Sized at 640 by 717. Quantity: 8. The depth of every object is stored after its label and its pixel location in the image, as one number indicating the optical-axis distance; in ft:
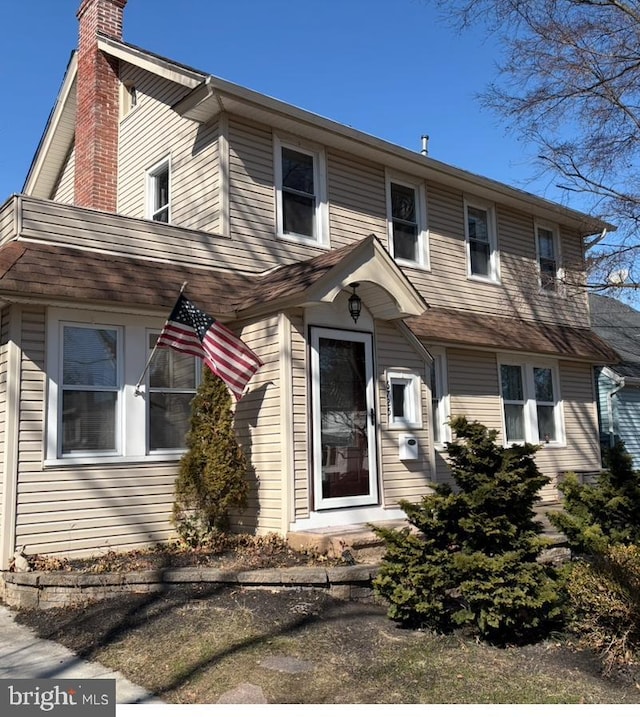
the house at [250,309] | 25.99
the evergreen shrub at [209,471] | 27.02
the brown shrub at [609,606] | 17.10
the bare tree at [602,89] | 39.70
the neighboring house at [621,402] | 54.90
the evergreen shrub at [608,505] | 23.72
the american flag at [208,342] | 26.30
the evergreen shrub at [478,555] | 18.24
